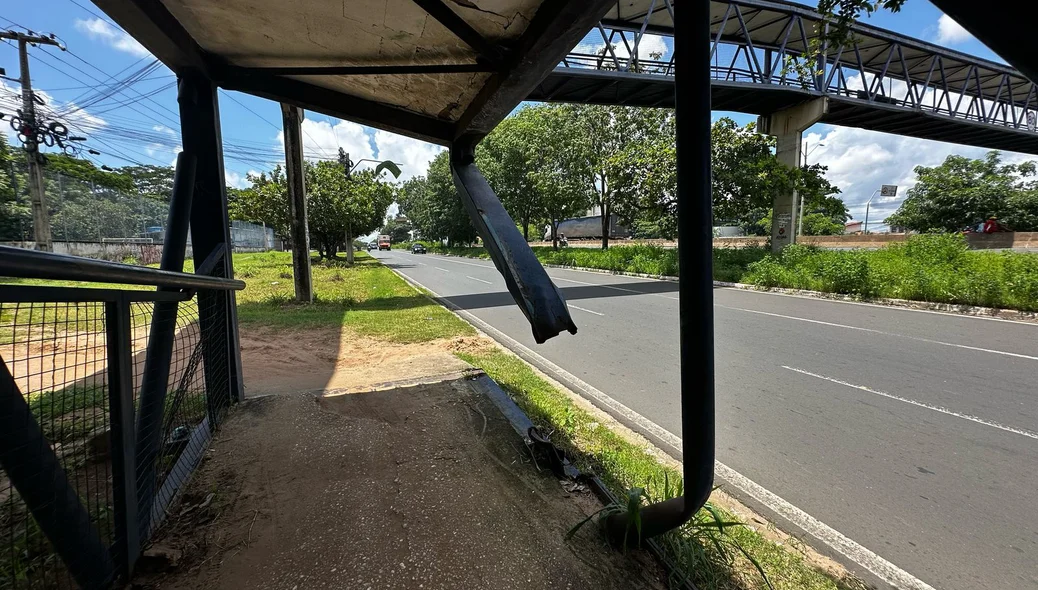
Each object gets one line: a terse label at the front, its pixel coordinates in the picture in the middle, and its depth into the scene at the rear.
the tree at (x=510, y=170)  28.67
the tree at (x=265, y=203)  20.73
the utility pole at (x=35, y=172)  13.98
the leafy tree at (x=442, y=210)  41.22
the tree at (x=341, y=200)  21.91
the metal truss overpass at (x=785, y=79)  13.98
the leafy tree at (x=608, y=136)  22.22
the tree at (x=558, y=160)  24.19
